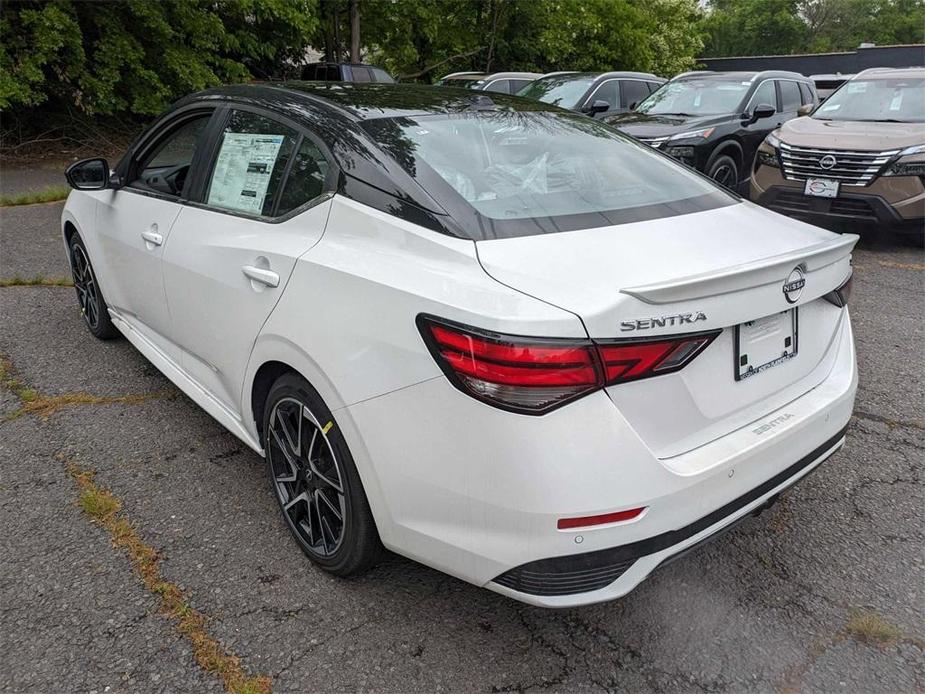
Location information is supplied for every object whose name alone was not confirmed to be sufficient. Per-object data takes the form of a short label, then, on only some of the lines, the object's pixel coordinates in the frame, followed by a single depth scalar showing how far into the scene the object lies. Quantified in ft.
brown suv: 21.03
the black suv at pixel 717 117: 25.80
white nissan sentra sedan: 5.80
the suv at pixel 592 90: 33.73
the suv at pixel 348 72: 40.24
